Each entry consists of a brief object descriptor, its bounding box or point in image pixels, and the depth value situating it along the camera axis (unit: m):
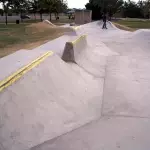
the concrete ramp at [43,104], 2.81
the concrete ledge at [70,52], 6.08
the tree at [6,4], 26.75
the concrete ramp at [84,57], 6.09
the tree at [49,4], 31.90
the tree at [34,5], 35.00
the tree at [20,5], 29.42
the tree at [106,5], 37.76
